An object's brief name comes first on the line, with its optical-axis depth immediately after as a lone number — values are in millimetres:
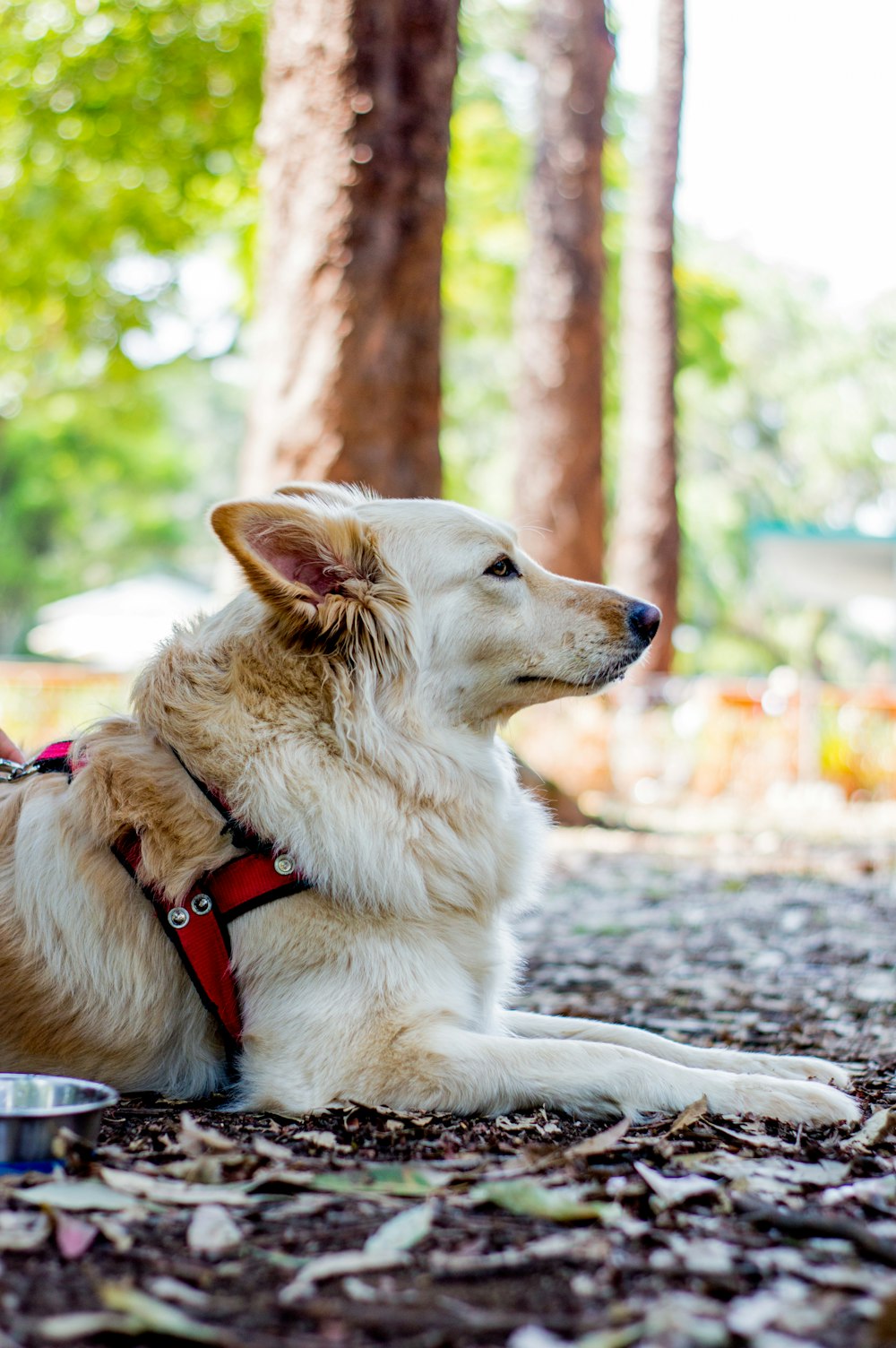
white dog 2949
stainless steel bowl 2408
